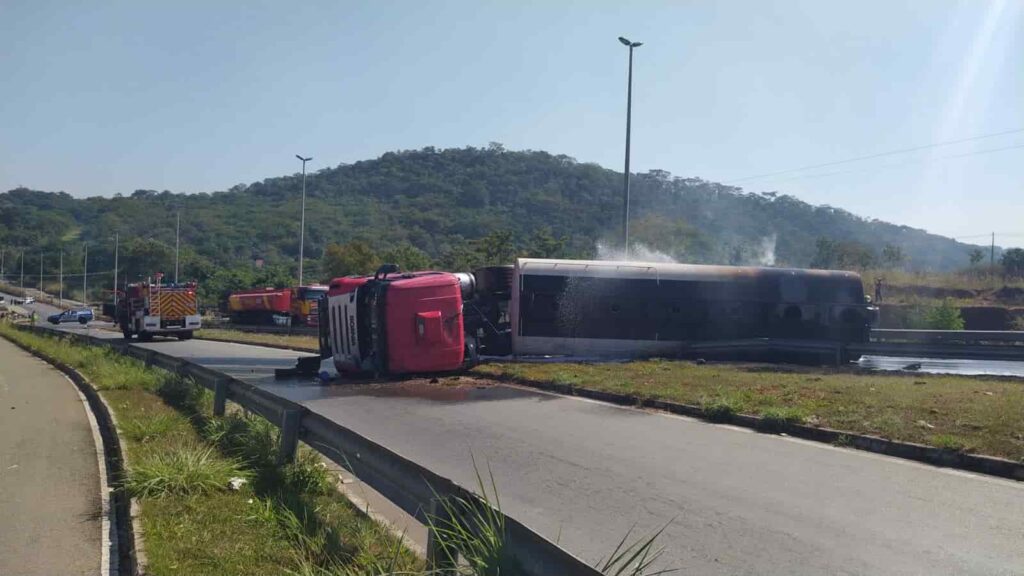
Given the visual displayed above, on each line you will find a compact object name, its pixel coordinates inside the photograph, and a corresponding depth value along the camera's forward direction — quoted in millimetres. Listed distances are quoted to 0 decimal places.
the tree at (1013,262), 46856
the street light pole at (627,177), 29875
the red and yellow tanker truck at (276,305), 51250
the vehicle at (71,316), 73250
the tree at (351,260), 54719
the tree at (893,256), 49391
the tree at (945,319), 29672
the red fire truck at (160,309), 39781
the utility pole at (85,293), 103125
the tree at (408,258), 51147
